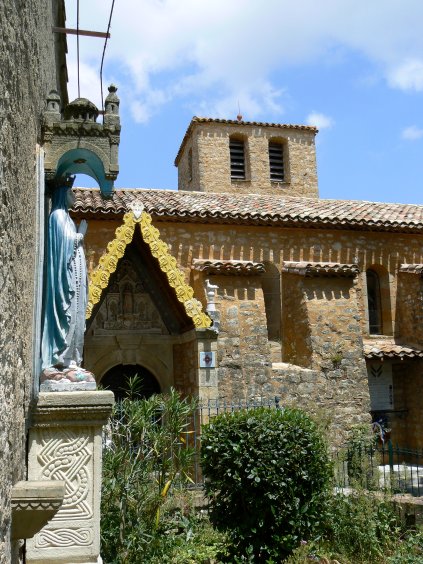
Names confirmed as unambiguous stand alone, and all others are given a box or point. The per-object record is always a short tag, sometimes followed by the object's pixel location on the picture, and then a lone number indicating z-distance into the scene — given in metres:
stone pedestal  4.45
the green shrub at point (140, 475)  6.62
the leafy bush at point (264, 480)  7.40
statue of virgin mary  4.75
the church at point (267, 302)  11.95
